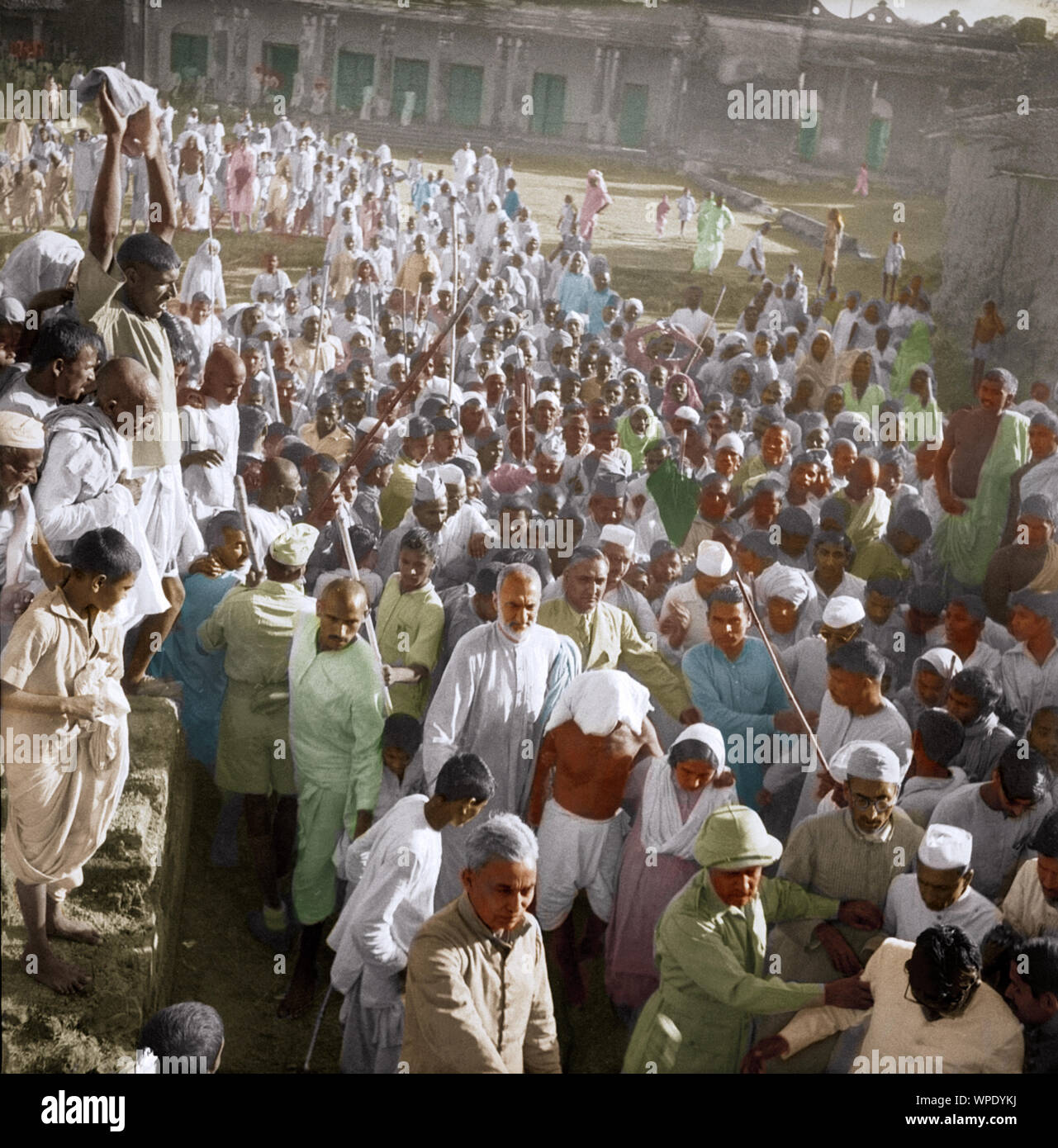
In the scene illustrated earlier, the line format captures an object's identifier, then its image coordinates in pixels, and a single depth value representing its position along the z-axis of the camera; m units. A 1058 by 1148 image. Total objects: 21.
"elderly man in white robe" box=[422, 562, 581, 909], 5.03
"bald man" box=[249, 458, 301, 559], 5.76
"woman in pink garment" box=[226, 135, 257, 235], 8.41
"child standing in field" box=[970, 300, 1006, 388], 9.91
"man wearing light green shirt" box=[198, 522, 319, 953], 5.15
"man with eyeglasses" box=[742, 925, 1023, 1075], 3.93
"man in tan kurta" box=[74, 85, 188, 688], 5.06
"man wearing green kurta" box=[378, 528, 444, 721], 5.46
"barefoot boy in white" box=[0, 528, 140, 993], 4.00
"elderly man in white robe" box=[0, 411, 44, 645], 4.24
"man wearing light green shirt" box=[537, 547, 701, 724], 5.47
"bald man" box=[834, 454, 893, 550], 7.14
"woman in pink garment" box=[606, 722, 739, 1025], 4.69
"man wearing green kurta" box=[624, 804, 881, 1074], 4.14
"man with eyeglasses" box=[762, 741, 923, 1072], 4.57
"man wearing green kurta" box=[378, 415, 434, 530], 6.89
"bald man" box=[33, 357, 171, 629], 4.56
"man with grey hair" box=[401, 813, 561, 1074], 3.76
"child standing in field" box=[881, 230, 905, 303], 10.41
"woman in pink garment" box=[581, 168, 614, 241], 10.31
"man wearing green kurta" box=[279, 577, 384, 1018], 4.90
